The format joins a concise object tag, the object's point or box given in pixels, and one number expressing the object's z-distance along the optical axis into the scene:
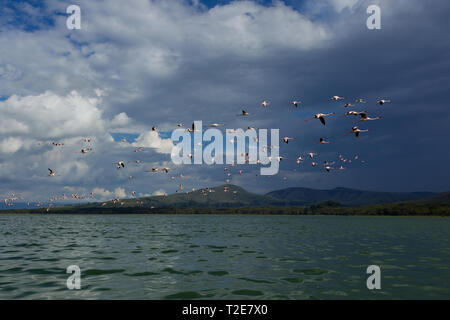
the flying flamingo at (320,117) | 34.73
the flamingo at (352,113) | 34.19
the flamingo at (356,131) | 35.58
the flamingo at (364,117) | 32.45
